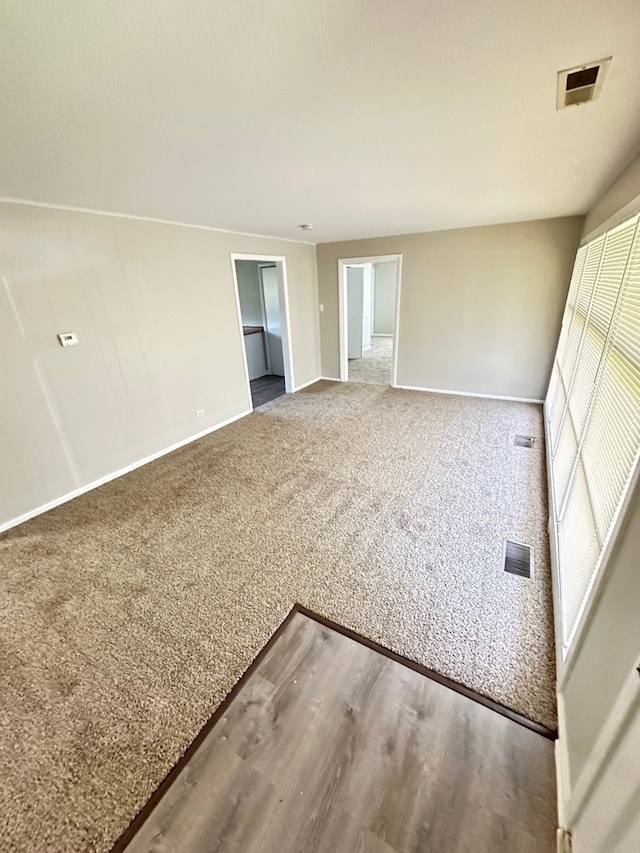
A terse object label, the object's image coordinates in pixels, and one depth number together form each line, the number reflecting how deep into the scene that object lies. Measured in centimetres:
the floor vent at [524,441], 338
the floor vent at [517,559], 194
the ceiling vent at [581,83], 107
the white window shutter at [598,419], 126
